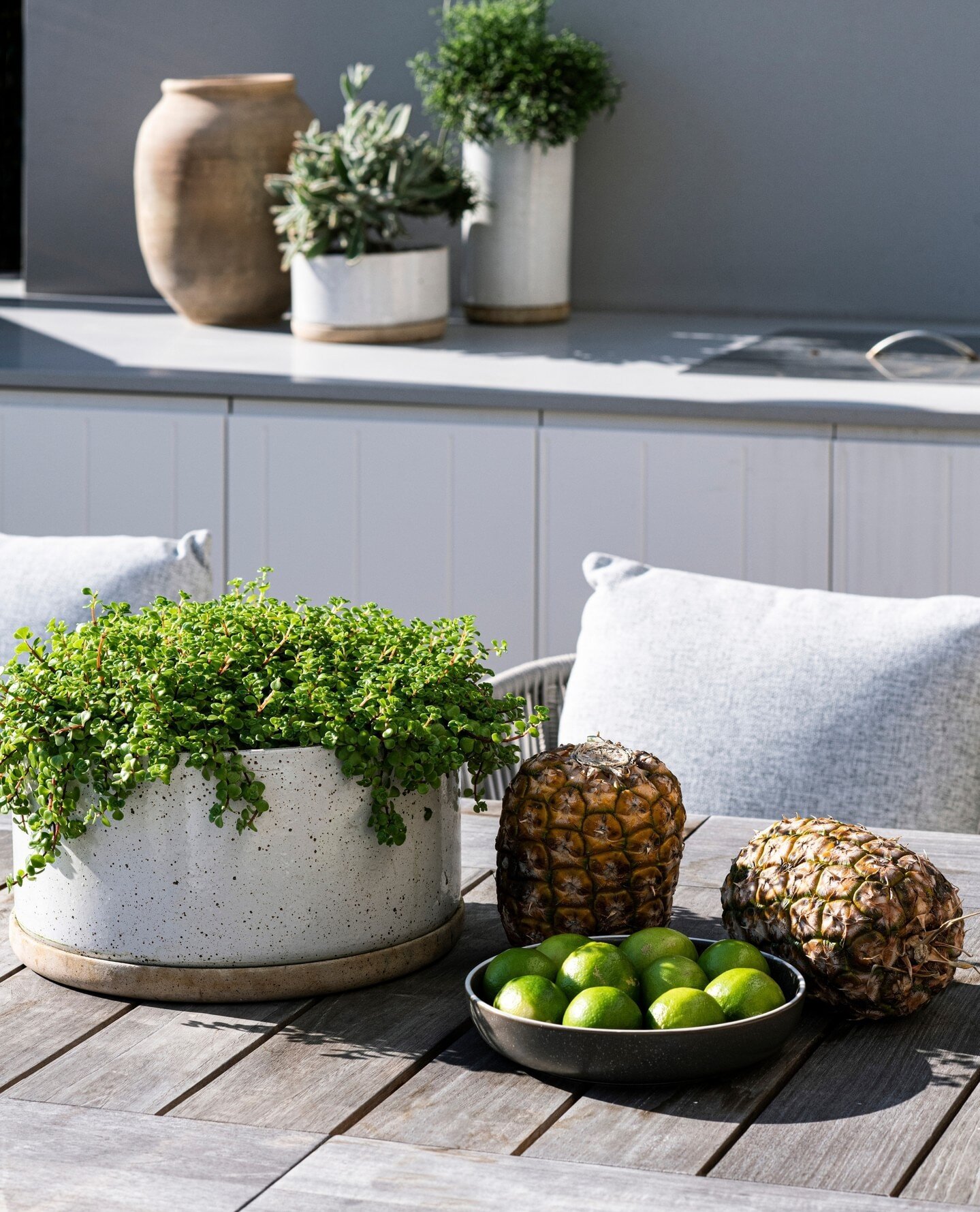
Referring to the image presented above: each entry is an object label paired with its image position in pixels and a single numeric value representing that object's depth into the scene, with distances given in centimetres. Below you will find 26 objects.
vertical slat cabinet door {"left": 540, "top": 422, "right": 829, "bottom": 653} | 435
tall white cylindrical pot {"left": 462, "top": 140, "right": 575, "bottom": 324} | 565
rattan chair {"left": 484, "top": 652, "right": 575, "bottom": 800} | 332
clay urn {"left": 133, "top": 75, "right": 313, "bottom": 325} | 546
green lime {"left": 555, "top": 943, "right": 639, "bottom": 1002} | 232
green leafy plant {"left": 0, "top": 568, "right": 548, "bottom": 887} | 237
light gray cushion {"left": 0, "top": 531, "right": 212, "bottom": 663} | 336
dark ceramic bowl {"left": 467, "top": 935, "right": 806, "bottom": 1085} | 227
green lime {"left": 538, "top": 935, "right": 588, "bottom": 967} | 236
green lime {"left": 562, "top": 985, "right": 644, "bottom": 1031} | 228
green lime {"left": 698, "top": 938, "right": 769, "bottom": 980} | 235
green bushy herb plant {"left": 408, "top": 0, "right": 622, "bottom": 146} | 550
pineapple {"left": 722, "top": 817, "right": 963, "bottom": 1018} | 236
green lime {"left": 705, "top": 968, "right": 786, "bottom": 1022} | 230
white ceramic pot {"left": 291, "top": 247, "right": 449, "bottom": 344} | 520
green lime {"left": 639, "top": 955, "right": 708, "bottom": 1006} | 232
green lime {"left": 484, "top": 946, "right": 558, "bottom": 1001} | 234
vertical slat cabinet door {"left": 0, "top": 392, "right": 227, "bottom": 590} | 470
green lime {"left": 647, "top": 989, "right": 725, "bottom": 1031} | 228
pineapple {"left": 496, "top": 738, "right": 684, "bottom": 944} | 244
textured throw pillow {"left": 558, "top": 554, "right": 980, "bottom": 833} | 313
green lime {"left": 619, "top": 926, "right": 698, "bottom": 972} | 236
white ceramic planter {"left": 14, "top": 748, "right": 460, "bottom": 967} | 239
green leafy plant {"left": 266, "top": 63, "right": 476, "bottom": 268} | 517
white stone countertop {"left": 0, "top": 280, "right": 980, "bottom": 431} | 433
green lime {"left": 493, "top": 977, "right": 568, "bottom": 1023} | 230
